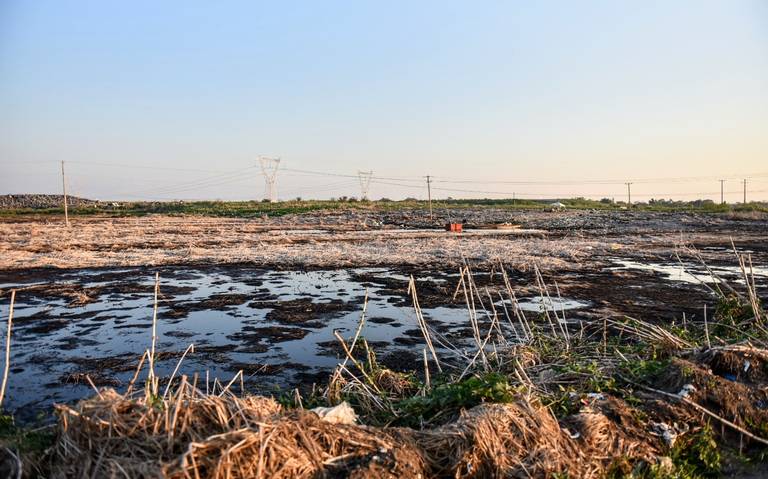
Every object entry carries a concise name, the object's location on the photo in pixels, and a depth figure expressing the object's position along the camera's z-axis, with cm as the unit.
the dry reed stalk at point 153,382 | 428
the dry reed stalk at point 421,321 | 618
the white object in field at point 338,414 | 413
